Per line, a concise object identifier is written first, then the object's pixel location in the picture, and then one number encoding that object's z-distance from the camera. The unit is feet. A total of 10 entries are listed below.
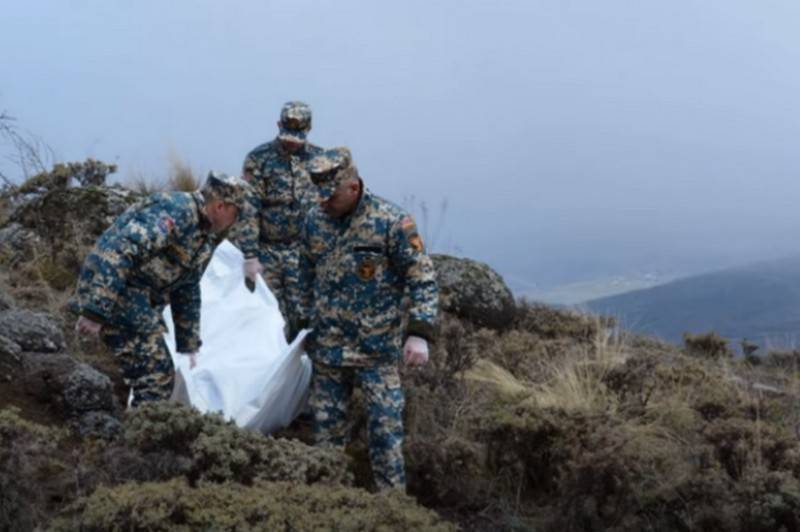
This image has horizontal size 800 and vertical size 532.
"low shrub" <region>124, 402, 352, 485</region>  16.74
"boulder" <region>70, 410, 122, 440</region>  21.71
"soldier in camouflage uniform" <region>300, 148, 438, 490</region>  19.07
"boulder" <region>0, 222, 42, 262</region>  36.96
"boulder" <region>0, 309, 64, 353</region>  24.84
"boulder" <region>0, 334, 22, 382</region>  23.30
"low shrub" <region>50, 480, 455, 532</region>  13.60
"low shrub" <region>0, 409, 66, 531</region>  15.72
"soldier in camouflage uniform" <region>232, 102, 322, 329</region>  28.12
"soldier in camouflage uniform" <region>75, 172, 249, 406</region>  19.06
